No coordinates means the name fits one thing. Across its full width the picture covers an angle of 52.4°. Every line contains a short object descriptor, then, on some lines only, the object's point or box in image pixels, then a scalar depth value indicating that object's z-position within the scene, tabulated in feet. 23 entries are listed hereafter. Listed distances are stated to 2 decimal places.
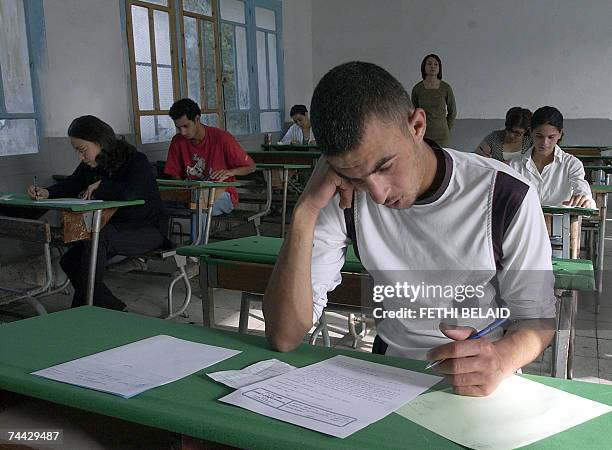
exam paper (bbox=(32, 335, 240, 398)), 3.17
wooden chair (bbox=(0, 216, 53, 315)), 9.33
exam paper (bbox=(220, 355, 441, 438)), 2.75
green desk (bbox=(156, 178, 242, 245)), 12.26
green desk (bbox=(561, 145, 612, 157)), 22.85
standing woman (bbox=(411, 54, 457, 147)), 21.12
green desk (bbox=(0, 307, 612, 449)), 2.55
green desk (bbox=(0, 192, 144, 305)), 9.98
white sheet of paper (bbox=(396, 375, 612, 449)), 2.58
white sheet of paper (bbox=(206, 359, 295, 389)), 3.20
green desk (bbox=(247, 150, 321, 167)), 19.97
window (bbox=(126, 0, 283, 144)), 19.65
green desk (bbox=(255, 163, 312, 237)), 16.99
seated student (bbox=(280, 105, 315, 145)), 26.37
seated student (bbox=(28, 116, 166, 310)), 11.05
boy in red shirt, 15.06
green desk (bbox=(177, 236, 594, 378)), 6.28
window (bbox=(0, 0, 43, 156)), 14.70
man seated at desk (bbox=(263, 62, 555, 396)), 3.34
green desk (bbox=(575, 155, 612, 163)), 18.42
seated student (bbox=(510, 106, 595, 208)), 10.85
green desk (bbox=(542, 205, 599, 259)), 9.62
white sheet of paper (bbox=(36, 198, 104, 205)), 10.27
